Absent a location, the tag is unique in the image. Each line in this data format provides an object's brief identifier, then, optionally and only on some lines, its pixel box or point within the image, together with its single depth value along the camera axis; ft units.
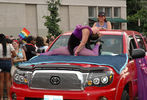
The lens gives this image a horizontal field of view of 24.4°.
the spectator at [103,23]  28.27
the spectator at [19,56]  34.30
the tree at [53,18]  74.66
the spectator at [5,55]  28.27
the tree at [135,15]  158.20
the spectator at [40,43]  37.53
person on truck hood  20.95
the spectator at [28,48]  37.37
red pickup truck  17.02
